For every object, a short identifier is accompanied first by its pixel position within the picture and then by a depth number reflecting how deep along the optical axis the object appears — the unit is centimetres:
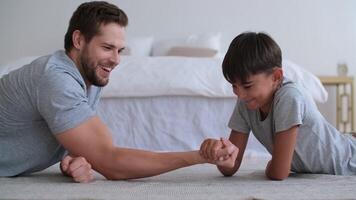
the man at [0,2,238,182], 114
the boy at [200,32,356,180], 119
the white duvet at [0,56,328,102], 210
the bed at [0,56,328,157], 210
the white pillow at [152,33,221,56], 387
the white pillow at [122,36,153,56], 391
